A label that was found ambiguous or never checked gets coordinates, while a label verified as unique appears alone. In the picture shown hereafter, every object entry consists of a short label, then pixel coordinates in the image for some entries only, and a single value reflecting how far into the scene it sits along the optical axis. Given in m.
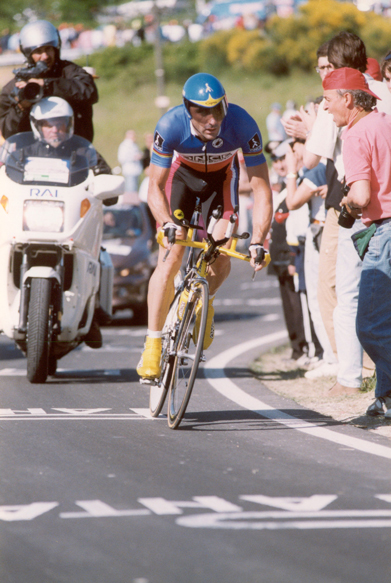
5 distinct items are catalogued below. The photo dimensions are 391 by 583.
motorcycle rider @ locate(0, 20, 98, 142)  18.50
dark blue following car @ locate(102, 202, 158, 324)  29.72
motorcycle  16.87
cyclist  13.10
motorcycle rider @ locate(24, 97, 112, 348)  18.00
